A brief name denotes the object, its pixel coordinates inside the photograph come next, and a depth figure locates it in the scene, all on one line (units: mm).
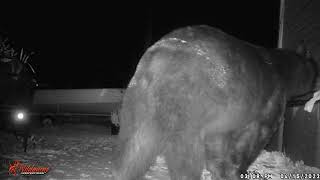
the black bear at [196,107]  2699
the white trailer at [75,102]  14016
